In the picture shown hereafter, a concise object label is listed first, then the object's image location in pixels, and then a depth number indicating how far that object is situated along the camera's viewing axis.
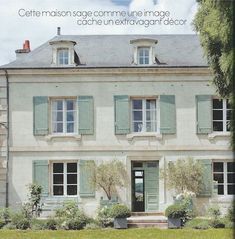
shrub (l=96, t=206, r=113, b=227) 18.44
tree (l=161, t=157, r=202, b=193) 21.19
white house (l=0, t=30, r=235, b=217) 21.77
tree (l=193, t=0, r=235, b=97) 14.23
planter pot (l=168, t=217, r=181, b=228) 18.14
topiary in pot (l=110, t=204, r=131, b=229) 17.98
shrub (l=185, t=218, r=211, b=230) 17.57
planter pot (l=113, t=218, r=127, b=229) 18.09
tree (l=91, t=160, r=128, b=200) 21.36
